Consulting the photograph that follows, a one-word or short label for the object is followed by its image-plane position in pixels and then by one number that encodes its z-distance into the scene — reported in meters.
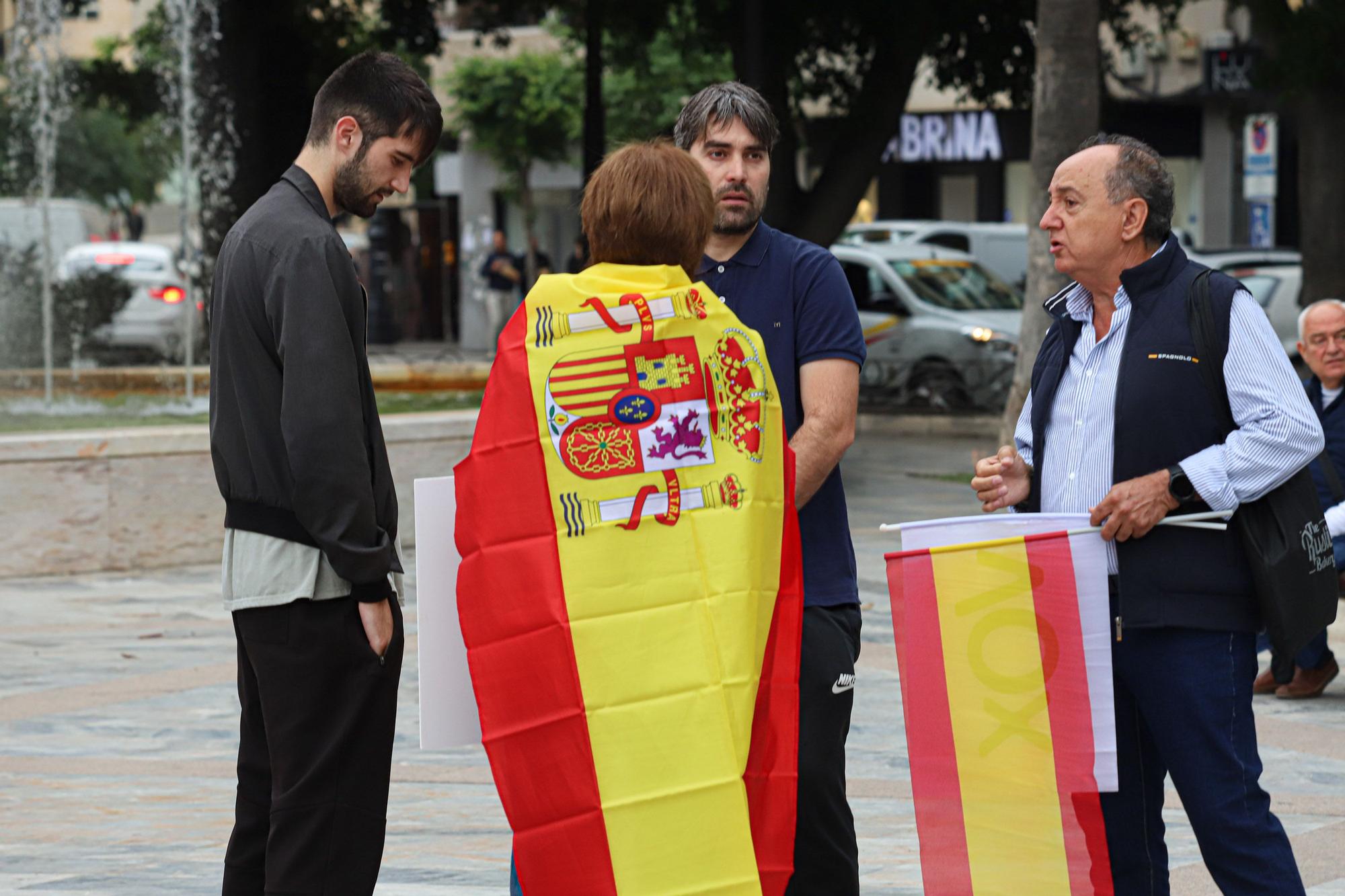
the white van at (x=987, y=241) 28.34
